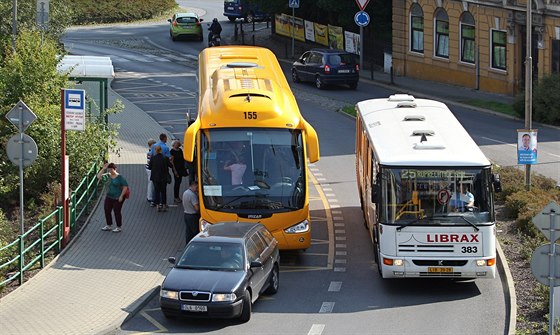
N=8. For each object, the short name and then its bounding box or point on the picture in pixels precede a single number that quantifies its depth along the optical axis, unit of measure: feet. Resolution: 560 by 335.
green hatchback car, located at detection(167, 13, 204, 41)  224.33
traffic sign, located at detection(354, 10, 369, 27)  180.96
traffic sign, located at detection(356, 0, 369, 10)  184.01
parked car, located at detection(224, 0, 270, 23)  245.04
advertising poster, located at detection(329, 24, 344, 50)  200.95
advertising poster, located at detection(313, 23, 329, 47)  207.10
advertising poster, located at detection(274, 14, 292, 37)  218.38
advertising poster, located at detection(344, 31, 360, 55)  195.51
